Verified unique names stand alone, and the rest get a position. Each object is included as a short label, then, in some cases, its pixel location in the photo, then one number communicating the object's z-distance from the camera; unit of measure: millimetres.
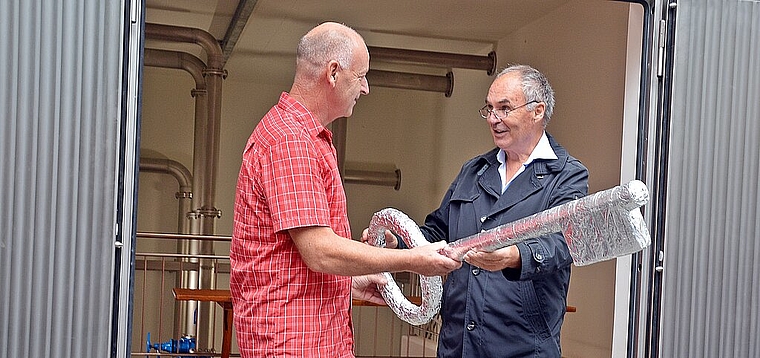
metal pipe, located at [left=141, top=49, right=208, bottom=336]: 7125
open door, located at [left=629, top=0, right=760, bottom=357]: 2990
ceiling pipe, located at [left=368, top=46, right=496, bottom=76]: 6730
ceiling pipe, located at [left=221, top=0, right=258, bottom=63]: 5916
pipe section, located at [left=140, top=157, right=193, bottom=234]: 8531
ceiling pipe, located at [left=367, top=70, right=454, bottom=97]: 7238
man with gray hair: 2391
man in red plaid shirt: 1914
